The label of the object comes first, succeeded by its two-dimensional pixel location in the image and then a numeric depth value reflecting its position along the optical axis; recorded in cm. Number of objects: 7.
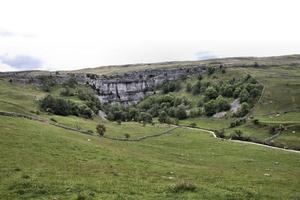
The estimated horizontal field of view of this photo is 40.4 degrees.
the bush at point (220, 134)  12934
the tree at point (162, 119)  18738
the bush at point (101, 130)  10238
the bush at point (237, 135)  12166
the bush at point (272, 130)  12221
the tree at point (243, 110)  18406
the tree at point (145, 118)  18559
